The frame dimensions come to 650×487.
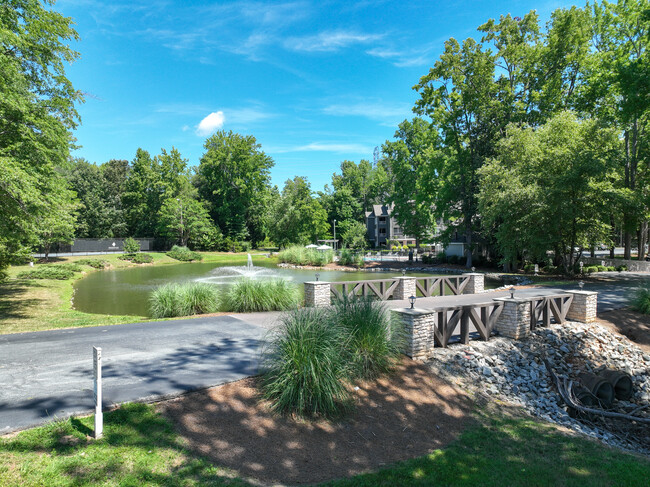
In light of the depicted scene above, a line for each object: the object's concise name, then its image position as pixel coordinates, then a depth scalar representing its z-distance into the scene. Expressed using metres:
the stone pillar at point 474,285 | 14.46
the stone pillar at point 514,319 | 8.94
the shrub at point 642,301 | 11.51
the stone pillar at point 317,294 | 10.66
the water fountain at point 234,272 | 23.18
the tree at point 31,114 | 8.26
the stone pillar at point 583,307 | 10.41
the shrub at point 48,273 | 21.55
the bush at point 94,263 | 33.00
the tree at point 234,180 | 55.38
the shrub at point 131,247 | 41.62
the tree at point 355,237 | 48.09
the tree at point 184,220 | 48.25
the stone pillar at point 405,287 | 12.84
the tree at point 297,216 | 49.75
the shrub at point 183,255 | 42.25
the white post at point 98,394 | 3.74
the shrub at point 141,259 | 38.09
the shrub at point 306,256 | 36.56
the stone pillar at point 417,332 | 6.99
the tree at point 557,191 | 18.27
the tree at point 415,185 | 34.56
